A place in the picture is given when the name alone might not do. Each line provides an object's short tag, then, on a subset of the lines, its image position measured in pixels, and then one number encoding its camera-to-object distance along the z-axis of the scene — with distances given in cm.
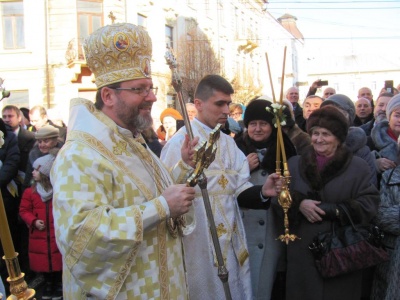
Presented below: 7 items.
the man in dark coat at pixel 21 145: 641
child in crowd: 523
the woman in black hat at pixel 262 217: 407
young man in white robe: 347
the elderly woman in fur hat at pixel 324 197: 359
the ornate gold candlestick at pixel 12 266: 186
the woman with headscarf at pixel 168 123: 816
